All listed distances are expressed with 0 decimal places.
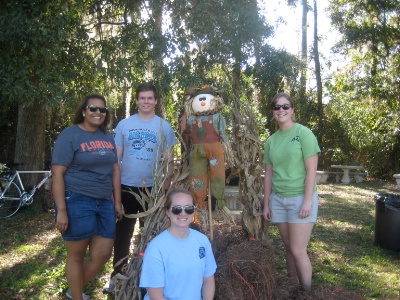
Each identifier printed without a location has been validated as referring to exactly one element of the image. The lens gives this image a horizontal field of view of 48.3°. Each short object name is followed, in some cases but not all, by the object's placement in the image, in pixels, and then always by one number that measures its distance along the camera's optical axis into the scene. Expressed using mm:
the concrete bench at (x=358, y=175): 13359
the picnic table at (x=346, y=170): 13078
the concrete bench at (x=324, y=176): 12399
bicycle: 6867
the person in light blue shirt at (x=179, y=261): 2385
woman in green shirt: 3026
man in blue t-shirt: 3250
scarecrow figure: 3197
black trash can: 5059
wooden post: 3232
